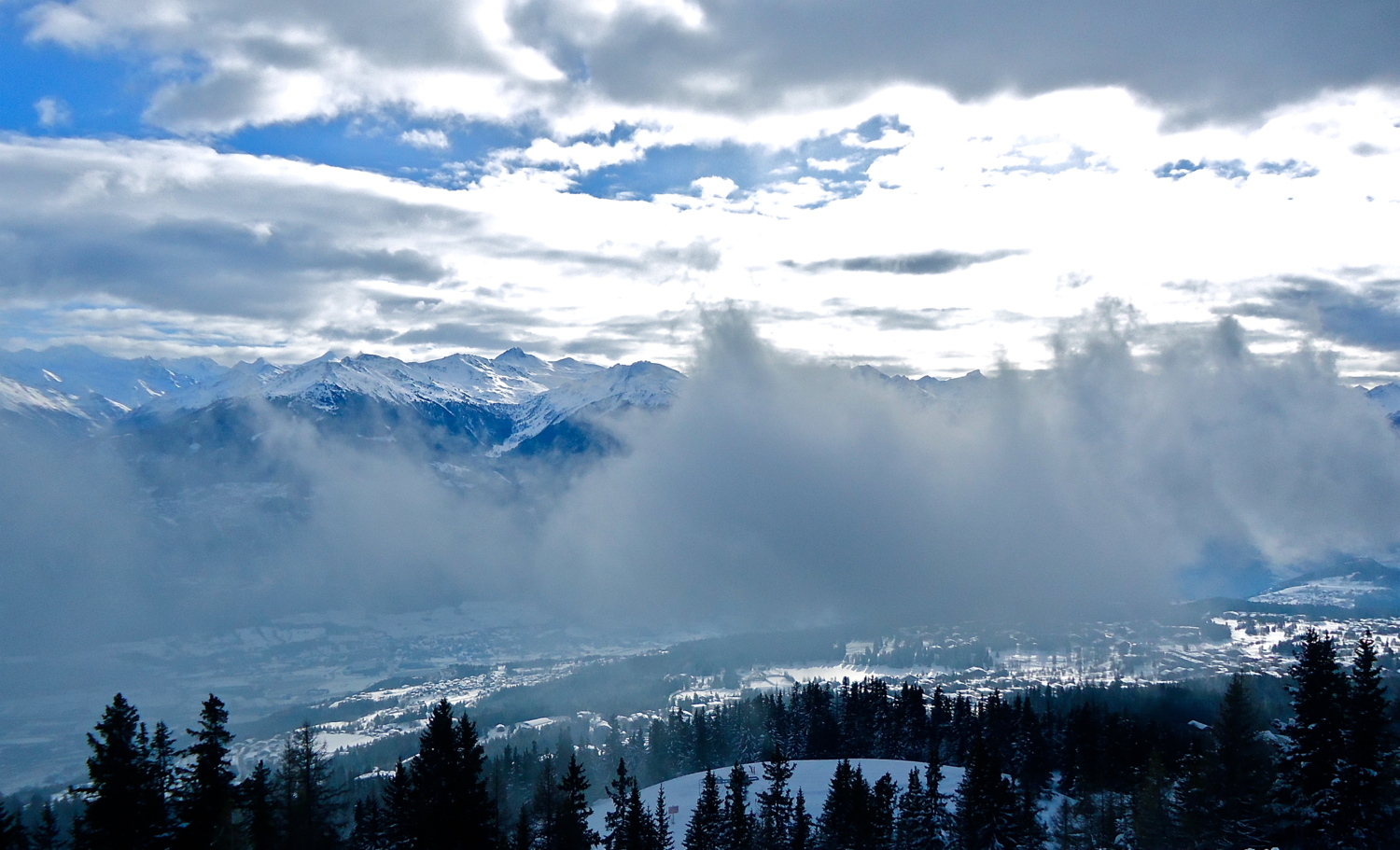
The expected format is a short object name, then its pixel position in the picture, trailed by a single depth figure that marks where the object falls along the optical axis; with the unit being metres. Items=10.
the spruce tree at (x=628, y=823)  63.31
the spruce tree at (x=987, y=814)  67.69
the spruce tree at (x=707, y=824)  67.88
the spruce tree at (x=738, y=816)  68.06
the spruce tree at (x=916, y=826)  73.25
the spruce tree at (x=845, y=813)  68.12
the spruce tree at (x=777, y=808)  73.44
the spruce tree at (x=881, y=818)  68.06
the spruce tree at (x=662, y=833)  64.12
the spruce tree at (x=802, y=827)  67.00
